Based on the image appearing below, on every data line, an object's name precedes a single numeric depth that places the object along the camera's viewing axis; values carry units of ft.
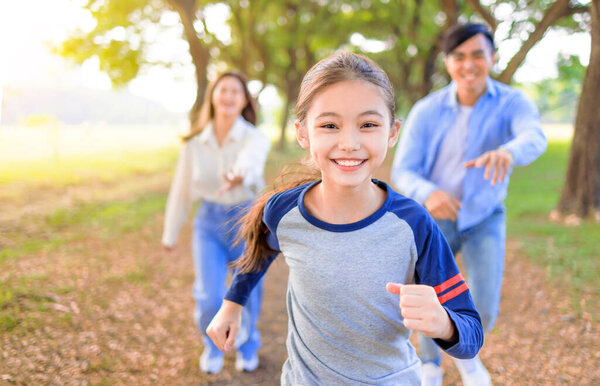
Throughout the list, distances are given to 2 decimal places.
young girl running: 5.76
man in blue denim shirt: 10.60
